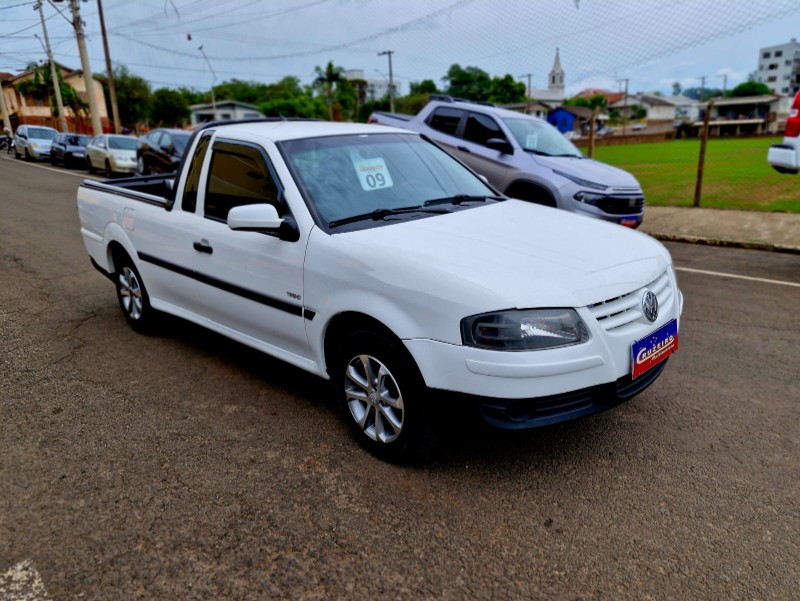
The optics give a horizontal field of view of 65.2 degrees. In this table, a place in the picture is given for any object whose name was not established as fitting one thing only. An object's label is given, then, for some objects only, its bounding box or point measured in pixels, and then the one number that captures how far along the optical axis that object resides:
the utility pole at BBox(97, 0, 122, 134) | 30.34
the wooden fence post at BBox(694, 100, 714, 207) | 11.41
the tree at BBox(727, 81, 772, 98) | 121.12
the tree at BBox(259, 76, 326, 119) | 81.81
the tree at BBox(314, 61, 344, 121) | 68.88
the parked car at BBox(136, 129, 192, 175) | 15.05
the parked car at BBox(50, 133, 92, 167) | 22.34
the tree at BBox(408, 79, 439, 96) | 113.69
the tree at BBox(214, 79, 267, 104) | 102.12
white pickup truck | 2.75
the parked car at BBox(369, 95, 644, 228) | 8.10
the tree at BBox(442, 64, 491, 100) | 109.06
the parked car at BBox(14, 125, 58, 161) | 25.53
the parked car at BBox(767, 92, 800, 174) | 6.96
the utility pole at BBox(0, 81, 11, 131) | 36.47
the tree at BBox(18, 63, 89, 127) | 40.31
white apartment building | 135.50
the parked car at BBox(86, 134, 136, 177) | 18.64
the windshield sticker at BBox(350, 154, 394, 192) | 3.82
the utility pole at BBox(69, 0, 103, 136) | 28.19
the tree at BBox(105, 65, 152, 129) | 57.60
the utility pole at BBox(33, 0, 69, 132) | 34.97
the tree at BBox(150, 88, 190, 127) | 62.56
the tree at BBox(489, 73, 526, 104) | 95.03
